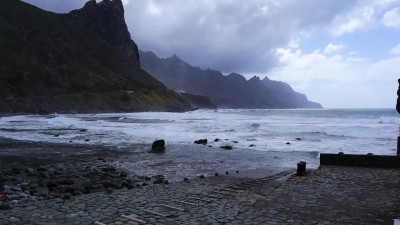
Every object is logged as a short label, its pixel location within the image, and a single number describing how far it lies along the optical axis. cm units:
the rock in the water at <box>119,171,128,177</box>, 1608
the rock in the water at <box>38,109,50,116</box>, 8206
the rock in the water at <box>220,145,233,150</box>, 2745
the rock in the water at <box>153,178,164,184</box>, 1409
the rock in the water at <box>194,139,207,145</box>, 3084
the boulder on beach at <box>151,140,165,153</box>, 2525
